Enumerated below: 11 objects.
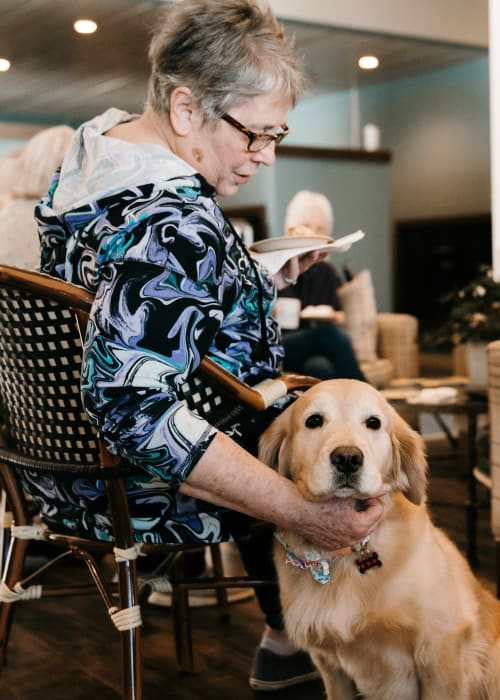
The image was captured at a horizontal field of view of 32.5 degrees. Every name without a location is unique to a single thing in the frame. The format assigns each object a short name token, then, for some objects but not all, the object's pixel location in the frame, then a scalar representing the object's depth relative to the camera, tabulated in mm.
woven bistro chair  1352
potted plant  3432
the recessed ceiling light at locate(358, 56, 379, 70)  6937
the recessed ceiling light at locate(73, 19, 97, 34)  5684
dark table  2951
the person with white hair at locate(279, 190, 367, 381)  4098
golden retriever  1369
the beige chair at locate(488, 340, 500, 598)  2068
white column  3352
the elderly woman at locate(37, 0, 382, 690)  1207
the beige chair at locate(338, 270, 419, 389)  5082
